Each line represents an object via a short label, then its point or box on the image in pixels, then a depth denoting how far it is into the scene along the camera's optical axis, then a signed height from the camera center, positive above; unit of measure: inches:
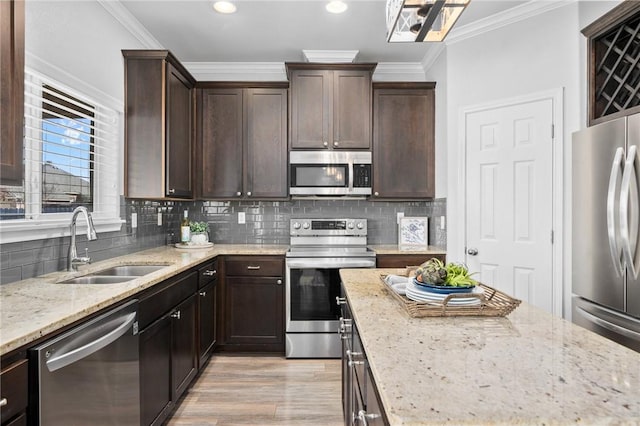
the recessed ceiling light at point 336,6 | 112.4 +61.1
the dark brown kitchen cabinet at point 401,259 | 136.1 -15.9
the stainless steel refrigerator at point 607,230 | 78.3 -3.4
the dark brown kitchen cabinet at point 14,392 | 42.4 -20.1
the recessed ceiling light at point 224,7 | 112.7 +61.1
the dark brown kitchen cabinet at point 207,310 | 115.3 -30.6
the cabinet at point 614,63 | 87.7 +37.1
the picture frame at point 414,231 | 156.6 -6.8
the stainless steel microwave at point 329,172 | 145.2 +15.7
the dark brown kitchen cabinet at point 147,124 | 117.3 +27.2
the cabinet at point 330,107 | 144.4 +39.9
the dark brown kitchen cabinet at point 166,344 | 77.5 -30.0
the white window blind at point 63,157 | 79.7 +13.8
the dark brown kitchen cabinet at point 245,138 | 148.6 +29.1
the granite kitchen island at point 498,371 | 26.9 -13.6
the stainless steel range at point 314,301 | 133.0 -29.9
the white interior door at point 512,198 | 113.3 +4.8
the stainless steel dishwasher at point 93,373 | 49.4 -23.6
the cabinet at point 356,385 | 40.7 -22.4
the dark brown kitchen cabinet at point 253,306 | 135.6 -32.1
